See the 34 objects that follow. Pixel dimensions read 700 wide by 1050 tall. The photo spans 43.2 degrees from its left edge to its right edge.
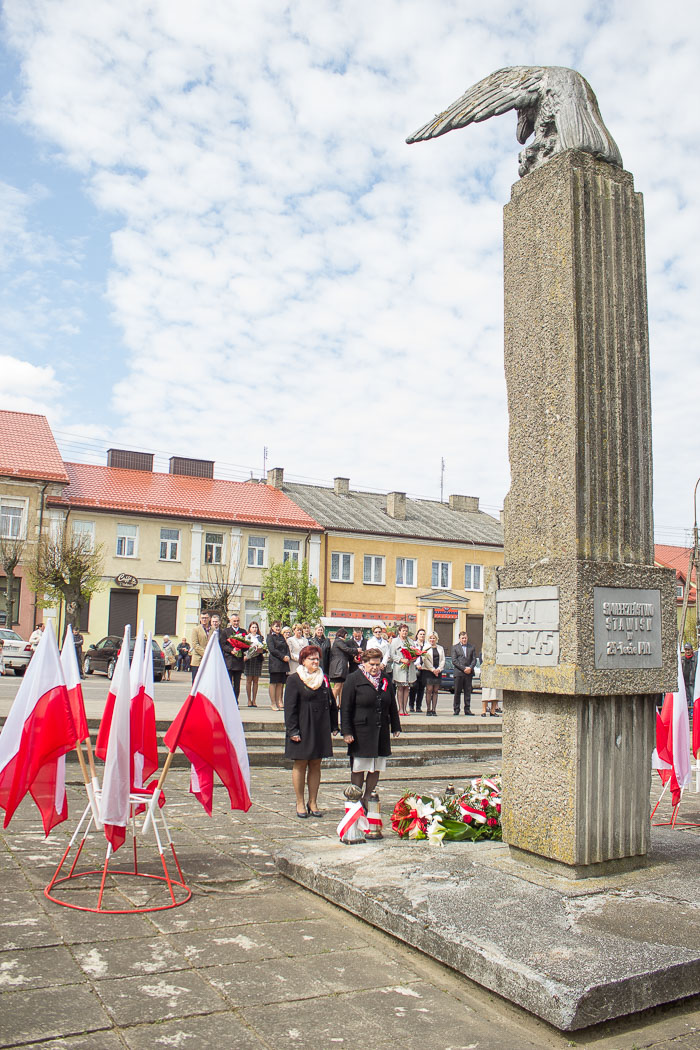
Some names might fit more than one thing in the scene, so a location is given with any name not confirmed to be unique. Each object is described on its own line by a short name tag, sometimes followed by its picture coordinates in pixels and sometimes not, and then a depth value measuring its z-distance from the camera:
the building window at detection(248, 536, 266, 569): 42.53
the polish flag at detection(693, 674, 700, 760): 9.54
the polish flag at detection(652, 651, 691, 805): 8.18
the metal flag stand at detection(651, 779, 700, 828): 8.25
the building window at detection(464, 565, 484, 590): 47.84
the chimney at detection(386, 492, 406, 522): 48.03
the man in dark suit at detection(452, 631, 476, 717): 18.95
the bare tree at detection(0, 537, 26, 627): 33.59
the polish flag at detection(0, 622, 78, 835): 5.65
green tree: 40.66
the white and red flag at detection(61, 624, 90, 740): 5.83
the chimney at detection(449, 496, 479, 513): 53.22
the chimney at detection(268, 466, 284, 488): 47.38
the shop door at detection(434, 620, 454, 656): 46.20
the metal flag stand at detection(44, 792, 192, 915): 5.18
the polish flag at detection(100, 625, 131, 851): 5.40
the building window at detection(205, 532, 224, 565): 41.47
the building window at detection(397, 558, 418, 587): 45.94
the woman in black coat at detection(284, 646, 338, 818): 8.17
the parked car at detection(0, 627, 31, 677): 26.42
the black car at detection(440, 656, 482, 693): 31.92
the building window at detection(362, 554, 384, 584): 45.00
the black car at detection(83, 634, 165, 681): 27.73
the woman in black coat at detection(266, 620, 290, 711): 15.43
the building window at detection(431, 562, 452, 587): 47.06
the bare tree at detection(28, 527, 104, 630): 32.03
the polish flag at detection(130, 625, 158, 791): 5.86
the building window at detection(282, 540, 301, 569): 43.34
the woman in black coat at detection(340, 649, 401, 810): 7.85
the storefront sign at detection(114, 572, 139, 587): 38.88
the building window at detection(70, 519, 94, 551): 37.41
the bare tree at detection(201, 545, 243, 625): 40.25
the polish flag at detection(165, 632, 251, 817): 5.79
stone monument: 5.19
